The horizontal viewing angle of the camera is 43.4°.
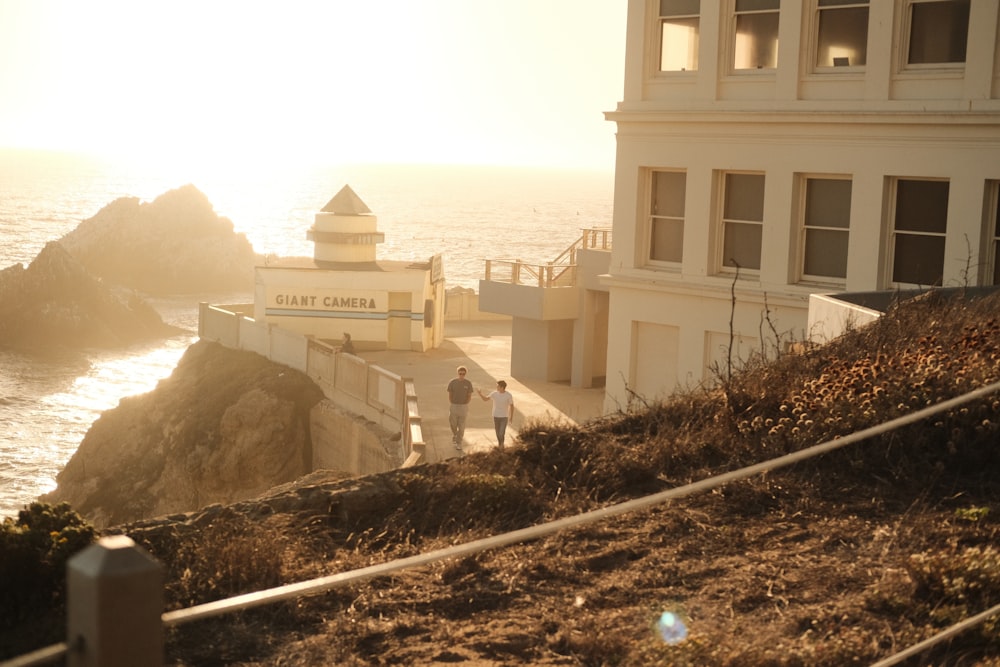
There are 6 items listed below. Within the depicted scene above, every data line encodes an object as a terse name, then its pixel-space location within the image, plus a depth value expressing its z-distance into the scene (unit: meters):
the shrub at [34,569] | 7.63
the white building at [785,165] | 24.84
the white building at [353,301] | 45.34
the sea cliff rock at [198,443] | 38.84
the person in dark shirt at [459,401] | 25.00
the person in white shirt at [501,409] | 24.03
